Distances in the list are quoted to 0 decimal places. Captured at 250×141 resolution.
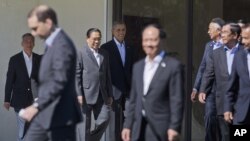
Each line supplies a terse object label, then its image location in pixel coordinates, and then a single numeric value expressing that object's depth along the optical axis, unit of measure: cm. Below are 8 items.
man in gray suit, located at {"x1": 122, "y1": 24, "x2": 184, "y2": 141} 1247
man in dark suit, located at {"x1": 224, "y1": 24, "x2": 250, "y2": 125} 1537
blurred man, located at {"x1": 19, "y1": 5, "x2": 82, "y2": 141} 1212
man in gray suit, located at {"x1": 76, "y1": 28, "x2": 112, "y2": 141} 1850
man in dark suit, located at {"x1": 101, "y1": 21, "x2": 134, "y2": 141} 1948
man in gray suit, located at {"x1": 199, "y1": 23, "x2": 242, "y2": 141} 1639
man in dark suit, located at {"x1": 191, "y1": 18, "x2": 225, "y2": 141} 1762
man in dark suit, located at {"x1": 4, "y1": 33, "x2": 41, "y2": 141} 1941
